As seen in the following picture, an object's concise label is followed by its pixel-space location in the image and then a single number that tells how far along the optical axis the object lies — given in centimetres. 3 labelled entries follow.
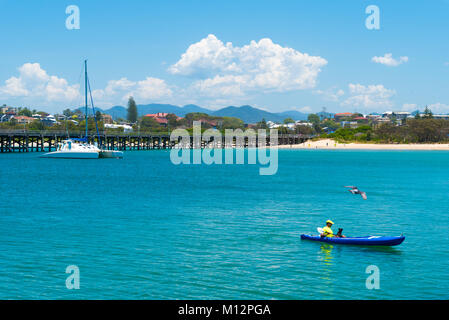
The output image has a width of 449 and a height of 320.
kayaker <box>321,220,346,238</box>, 2766
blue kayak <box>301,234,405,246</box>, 2630
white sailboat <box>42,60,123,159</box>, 10969
